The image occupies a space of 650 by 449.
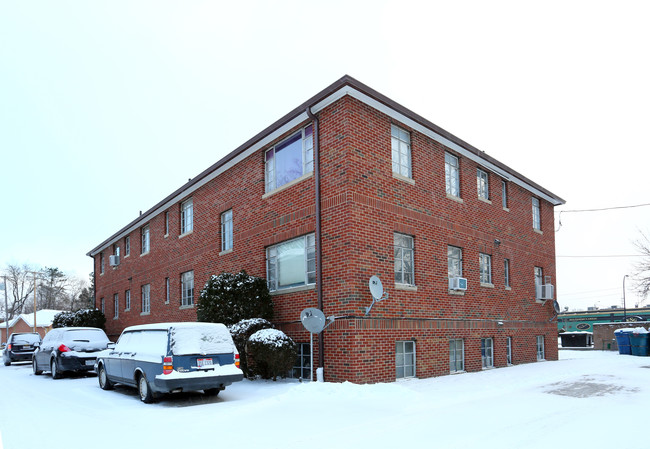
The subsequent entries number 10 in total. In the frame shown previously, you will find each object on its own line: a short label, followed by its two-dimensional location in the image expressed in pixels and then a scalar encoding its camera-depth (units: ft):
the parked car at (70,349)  50.26
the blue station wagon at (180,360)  32.37
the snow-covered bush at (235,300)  47.65
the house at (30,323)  209.97
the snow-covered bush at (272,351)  41.39
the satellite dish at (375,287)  40.81
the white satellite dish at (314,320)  40.19
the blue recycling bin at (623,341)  75.21
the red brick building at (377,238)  42.42
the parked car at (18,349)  75.41
